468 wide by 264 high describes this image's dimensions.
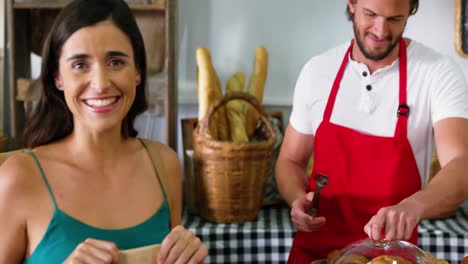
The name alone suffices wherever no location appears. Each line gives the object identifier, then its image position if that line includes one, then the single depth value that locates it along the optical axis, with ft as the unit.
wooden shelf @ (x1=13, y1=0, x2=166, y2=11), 8.07
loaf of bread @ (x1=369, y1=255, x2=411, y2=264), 3.31
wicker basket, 7.27
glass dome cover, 3.39
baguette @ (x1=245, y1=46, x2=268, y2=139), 8.09
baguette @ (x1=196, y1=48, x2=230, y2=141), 7.64
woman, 3.67
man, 5.04
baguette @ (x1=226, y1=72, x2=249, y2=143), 7.54
